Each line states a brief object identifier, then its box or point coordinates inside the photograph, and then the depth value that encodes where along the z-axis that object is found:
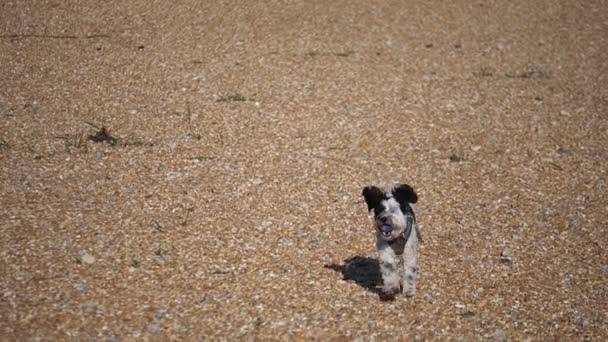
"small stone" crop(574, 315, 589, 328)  6.57
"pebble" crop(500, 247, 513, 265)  7.70
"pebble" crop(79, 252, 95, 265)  7.03
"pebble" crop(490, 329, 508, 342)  6.27
